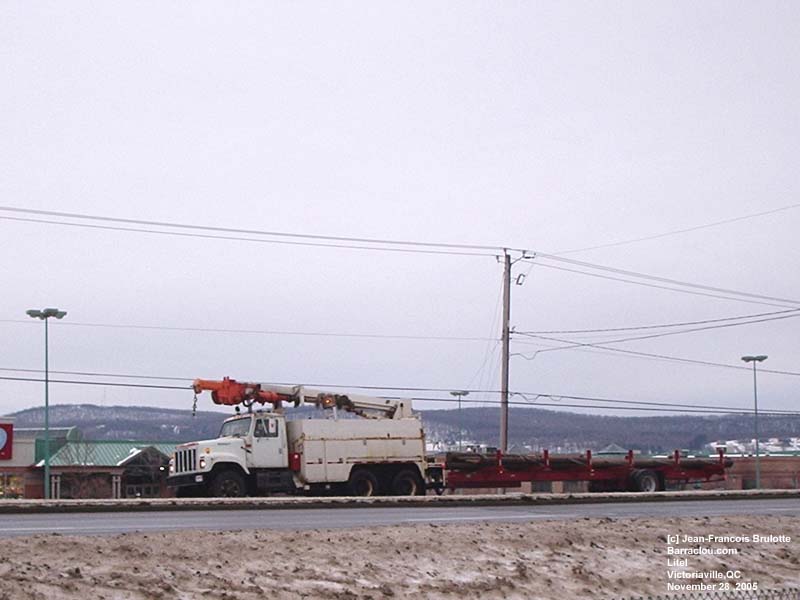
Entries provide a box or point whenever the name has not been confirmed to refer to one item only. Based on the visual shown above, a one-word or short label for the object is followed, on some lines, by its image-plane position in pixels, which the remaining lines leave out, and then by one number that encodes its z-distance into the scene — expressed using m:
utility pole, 45.50
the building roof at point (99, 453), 70.25
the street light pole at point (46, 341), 46.28
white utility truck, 30.61
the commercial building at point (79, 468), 64.44
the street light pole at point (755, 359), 65.71
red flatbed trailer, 34.41
